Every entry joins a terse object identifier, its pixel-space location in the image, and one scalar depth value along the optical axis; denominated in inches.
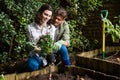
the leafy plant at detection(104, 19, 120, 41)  124.1
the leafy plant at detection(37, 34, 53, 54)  95.1
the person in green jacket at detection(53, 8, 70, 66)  112.1
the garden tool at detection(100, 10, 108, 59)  120.0
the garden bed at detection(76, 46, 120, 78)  103.0
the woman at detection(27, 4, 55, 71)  107.8
